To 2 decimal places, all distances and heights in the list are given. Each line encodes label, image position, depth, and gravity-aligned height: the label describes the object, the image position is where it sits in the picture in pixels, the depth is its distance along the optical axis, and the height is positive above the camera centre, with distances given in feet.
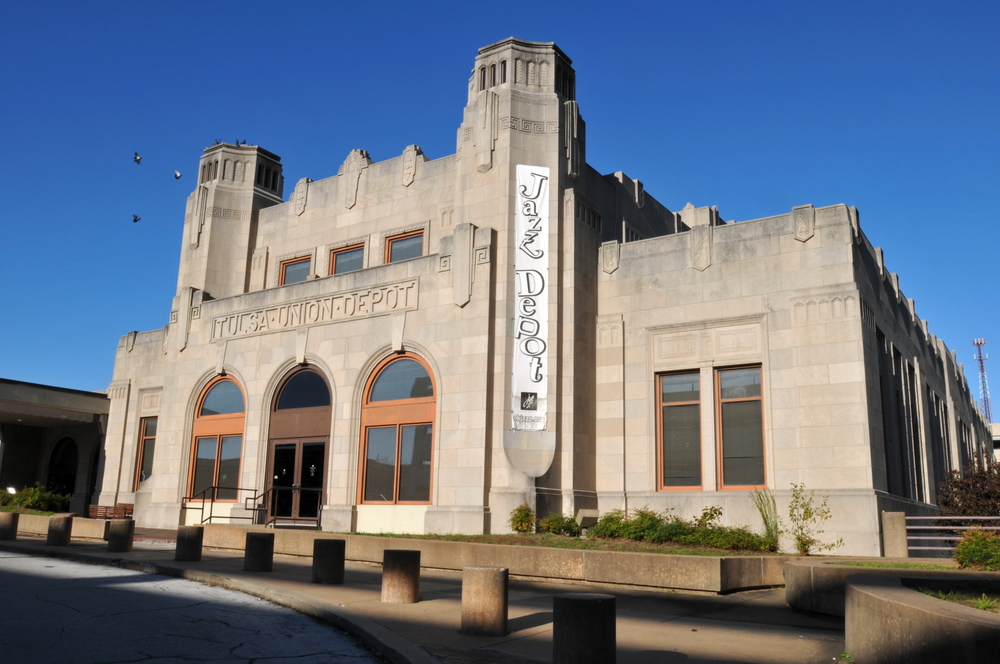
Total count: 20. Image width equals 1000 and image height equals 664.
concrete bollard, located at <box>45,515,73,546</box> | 64.28 -3.22
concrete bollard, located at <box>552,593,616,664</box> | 25.29 -4.04
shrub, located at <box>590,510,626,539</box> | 58.13 -1.76
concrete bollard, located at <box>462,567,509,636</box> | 31.32 -3.95
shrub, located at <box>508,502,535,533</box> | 64.85 -1.53
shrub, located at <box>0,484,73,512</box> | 89.20 -1.17
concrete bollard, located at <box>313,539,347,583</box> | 44.70 -3.60
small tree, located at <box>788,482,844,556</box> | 60.39 -0.78
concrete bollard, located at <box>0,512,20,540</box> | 70.44 -3.12
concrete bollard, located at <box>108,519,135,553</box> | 58.75 -3.07
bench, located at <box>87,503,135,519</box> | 96.63 -2.35
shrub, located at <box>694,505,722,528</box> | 60.15 -0.92
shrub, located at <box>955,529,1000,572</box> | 37.42 -1.94
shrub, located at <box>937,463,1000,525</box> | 74.28 +1.67
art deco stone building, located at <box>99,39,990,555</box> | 65.57 +13.13
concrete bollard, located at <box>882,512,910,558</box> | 53.06 -1.70
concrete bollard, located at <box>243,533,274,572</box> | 50.03 -3.60
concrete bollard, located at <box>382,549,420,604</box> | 38.42 -3.81
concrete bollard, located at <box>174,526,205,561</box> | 53.52 -3.27
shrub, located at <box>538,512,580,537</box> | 63.10 -1.85
